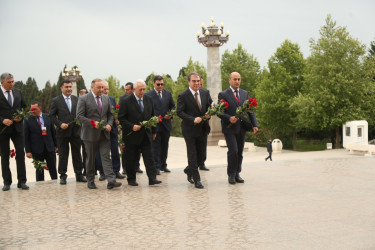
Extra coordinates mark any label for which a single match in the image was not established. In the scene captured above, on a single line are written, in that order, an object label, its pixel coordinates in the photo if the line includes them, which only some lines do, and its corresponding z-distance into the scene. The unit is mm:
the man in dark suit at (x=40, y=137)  11203
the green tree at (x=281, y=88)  45500
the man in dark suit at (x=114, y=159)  11180
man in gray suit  9688
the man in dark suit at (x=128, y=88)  11680
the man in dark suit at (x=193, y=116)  9641
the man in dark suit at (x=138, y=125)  9930
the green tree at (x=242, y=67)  62344
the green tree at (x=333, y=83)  38250
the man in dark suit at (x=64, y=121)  10594
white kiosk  32844
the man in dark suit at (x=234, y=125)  9703
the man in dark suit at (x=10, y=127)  9582
